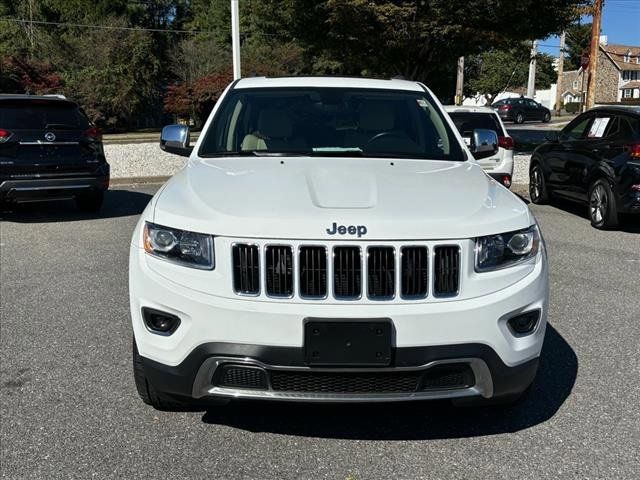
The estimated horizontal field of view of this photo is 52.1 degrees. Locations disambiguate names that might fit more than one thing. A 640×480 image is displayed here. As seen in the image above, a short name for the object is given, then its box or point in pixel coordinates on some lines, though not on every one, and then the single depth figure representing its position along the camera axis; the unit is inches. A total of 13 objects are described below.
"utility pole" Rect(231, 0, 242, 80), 619.0
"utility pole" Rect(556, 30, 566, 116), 2025.3
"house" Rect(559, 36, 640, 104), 3166.8
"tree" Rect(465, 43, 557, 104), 1904.5
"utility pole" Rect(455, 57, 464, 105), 1398.9
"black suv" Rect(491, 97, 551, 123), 1611.7
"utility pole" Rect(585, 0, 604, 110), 756.3
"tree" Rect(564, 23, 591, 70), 3125.0
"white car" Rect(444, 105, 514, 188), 406.3
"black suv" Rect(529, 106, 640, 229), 323.9
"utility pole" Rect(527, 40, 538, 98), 1615.0
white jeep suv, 107.6
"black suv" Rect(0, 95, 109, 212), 338.6
